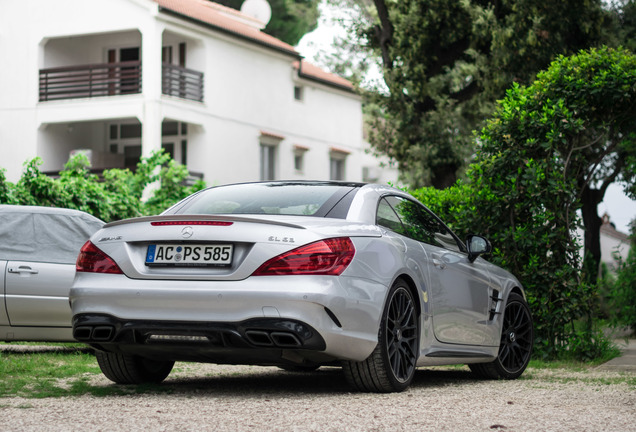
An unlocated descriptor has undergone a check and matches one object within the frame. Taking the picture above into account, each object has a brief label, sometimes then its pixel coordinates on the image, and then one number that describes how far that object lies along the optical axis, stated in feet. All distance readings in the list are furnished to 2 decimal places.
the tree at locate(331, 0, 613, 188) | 75.97
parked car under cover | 35.83
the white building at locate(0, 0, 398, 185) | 109.40
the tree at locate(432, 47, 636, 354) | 35.35
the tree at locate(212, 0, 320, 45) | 166.61
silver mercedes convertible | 21.74
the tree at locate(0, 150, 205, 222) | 50.01
